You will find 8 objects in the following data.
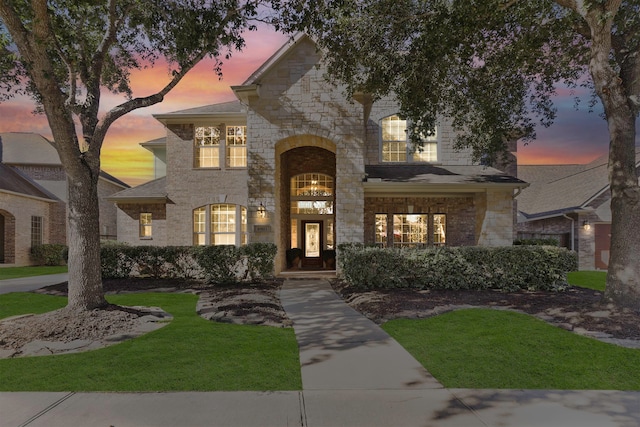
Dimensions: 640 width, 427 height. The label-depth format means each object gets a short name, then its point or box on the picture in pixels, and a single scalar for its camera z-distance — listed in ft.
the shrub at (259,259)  41.06
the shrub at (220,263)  41.04
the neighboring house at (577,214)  67.51
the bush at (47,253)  75.66
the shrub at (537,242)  61.87
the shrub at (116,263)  43.57
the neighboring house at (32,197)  71.87
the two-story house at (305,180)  46.47
